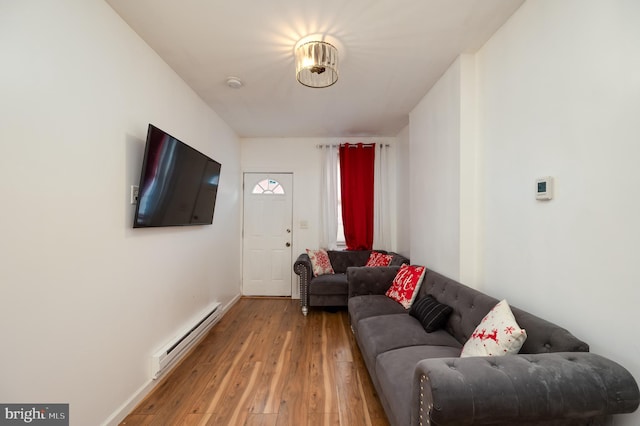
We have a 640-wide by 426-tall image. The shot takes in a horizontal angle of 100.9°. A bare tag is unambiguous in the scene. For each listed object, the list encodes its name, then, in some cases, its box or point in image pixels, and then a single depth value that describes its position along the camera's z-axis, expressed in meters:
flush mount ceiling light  1.93
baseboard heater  2.06
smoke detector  2.55
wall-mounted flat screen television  1.88
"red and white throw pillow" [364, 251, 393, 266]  3.74
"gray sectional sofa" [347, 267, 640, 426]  0.95
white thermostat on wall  1.47
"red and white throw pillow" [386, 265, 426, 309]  2.62
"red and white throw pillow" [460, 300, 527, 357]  1.32
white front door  4.50
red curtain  4.32
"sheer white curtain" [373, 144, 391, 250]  4.38
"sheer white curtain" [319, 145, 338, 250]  4.40
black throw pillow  2.04
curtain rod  4.43
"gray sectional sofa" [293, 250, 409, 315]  3.68
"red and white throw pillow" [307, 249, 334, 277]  3.94
